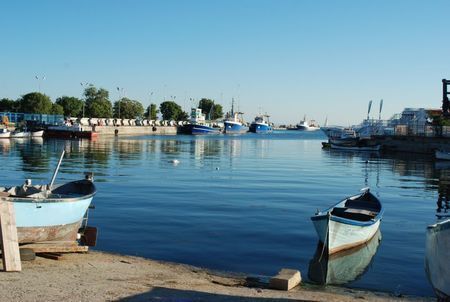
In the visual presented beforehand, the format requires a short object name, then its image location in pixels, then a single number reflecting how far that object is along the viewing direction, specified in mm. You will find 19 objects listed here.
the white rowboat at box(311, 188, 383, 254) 16234
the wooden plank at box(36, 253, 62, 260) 14180
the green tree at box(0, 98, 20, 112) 161125
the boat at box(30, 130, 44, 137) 102550
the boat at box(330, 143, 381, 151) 82194
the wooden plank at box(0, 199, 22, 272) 12156
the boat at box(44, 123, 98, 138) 103412
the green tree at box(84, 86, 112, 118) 179375
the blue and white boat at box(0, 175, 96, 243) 13734
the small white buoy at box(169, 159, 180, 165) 51219
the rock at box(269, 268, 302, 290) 12602
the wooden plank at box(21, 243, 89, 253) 14155
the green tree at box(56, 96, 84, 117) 171625
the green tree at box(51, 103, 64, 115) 158500
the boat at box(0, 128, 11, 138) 94125
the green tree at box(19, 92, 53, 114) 148625
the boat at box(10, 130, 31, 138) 96375
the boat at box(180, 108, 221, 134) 169375
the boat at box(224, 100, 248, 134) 195125
